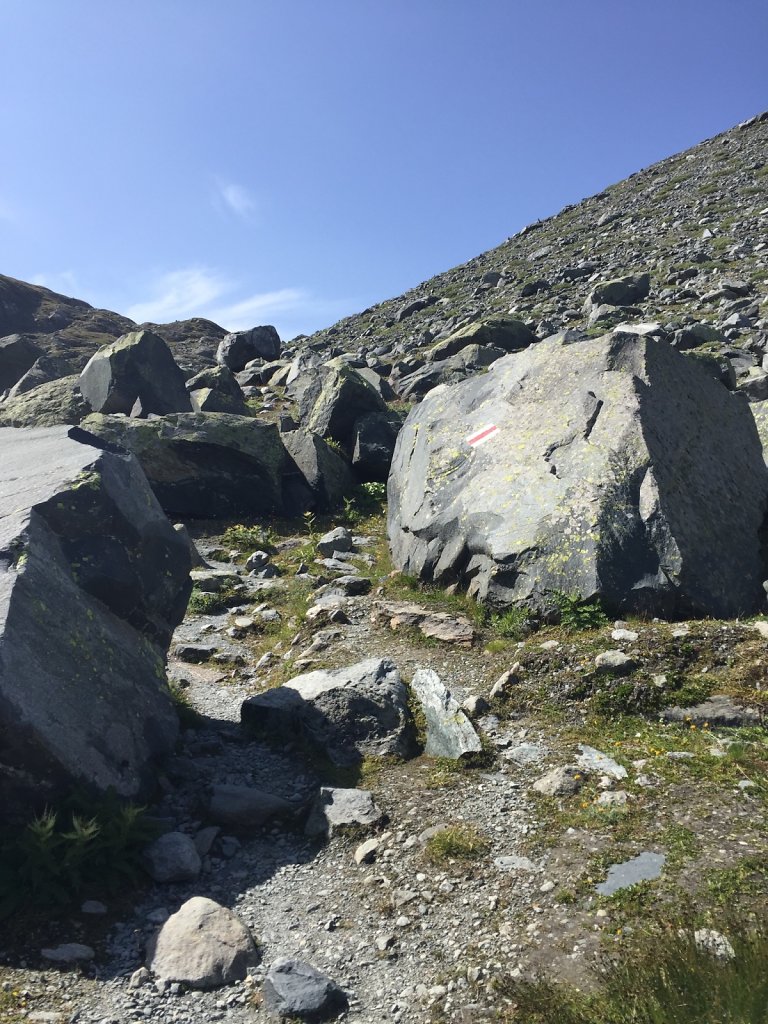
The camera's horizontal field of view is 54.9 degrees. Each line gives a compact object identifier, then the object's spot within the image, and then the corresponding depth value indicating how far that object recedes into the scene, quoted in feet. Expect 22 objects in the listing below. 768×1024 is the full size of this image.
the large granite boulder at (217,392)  89.20
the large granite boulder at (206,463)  63.26
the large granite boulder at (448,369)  97.71
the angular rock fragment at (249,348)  146.72
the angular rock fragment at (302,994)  17.03
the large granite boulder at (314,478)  65.72
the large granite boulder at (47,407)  83.76
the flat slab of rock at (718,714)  25.86
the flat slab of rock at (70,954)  18.74
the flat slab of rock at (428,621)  35.86
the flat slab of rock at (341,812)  24.12
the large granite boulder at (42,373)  111.86
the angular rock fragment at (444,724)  27.14
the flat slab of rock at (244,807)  25.12
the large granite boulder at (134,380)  87.56
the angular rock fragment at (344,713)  28.53
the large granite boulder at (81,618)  21.83
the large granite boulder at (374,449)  69.87
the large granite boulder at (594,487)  34.47
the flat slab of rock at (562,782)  23.93
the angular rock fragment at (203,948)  18.40
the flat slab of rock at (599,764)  24.35
